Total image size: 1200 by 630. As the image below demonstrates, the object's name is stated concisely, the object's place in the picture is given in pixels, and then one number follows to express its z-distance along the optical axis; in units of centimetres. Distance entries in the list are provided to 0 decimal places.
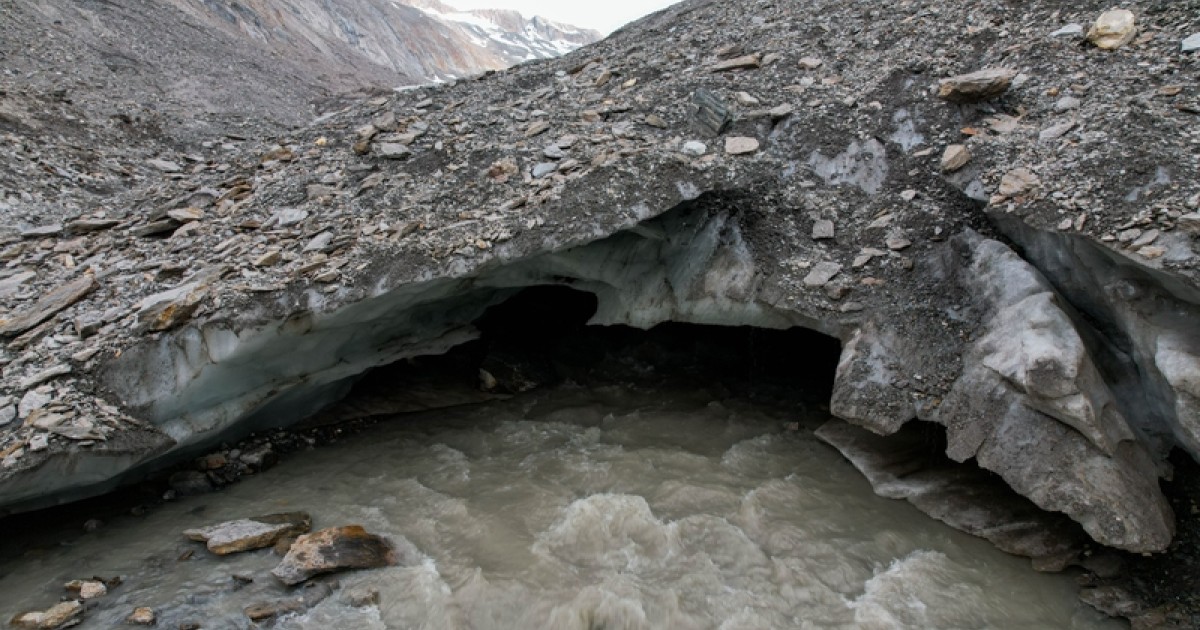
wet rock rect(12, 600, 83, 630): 364
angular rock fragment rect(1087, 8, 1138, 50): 487
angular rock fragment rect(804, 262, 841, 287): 484
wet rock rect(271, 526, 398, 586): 400
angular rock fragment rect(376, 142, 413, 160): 595
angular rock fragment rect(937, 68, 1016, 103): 503
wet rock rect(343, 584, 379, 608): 386
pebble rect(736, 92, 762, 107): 597
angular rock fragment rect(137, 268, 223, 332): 453
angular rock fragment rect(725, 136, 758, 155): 556
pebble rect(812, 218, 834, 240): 507
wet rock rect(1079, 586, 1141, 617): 372
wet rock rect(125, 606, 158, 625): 368
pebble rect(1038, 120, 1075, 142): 439
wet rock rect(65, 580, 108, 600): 389
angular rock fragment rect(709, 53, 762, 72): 650
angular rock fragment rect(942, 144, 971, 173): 479
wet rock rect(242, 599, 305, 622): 371
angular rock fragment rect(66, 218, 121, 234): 589
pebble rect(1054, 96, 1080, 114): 460
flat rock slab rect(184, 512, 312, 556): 429
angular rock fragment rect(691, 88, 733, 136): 575
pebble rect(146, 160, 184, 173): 866
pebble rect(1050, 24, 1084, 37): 518
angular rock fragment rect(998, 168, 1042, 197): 422
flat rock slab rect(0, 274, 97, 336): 459
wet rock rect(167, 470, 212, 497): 504
